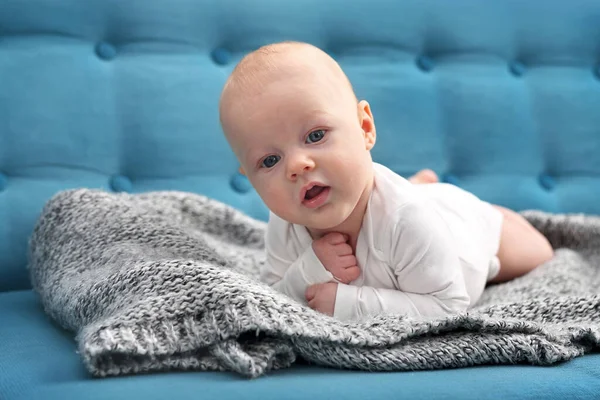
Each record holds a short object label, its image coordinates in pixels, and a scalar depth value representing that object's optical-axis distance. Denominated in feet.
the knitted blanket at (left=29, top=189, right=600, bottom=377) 3.46
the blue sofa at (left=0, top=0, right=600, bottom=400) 5.81
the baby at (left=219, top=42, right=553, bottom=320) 4.00
